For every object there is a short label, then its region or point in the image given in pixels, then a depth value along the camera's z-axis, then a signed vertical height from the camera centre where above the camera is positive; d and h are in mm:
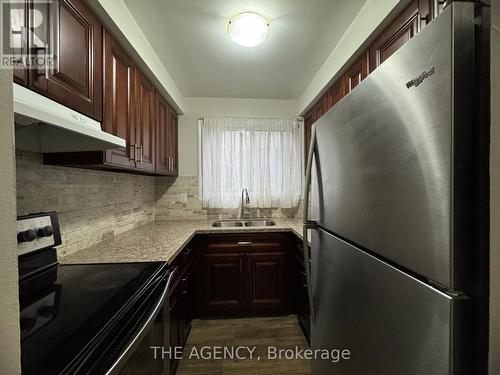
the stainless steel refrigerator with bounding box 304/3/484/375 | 486 -58
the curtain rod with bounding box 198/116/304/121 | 2931 +808
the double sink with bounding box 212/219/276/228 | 2912 -453
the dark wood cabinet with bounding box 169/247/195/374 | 1600 -860
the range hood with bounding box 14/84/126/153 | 801 +213
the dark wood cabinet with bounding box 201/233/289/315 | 2385 -878
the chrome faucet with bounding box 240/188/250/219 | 2905 -191
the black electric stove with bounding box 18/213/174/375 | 583 -396
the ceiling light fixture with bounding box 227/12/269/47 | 1511 +996
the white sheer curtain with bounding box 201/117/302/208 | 2902 +283
